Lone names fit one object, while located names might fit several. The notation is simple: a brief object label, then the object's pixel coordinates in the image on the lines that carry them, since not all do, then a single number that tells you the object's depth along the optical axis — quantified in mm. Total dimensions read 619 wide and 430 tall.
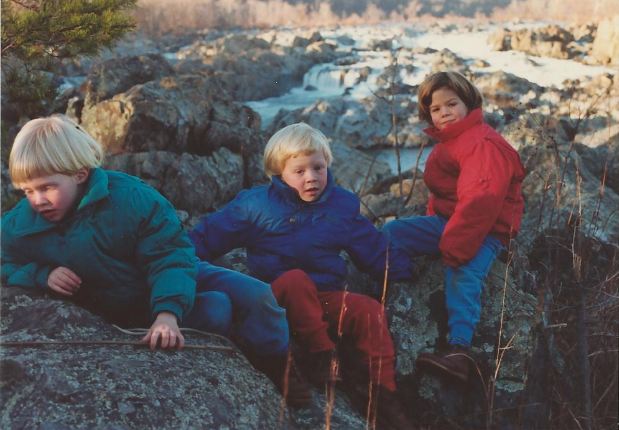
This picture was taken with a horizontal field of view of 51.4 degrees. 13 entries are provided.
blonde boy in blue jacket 2771
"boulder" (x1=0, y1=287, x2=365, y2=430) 1690
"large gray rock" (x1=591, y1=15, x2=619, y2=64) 18406
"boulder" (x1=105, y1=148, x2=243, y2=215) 5832
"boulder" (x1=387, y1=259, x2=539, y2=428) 2822
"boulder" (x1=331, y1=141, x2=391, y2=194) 9978
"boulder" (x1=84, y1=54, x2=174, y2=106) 6797
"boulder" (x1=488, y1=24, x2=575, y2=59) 22172
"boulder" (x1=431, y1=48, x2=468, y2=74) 20406
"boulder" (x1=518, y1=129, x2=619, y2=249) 4453
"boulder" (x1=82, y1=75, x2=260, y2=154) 5949
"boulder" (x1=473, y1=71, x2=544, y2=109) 15375
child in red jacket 2906
